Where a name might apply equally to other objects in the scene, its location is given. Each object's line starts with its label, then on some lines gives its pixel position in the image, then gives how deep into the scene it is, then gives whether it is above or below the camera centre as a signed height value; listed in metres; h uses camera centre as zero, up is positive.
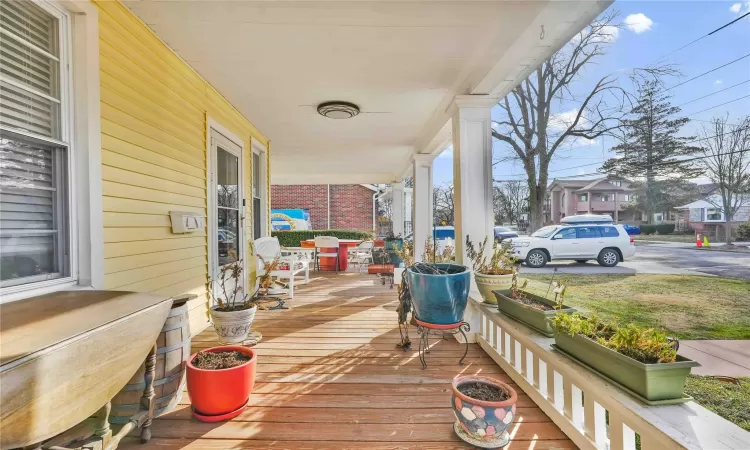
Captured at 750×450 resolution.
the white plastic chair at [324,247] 6.58 -0.46
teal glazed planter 2.04 -0.49
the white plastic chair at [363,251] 7.57 -0.65
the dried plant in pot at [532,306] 1.80 -0.56
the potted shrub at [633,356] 1.10 -0.55
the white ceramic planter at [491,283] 2.44 -0.50
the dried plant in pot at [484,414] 1.38 -0.89
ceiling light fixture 3.44 +1.37
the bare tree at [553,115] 6.17 +2.41
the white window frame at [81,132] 1.62 +0.55
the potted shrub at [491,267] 2.46 -0.38
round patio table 6.96 -0.81
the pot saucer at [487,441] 1.42 -1.04
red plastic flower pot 1.59 -0.87
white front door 3.21 +0.30
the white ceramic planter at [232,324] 2.43 -0.79
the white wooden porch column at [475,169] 2.75 +0.50
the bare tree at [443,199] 11.48 +1.04
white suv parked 7.05 -0.54
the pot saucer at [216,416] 1.62 -1.02
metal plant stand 2.08 -0.87
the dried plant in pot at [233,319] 2.43 -0.75
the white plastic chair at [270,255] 4.25 -0.40
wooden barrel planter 1.46 -0.76
